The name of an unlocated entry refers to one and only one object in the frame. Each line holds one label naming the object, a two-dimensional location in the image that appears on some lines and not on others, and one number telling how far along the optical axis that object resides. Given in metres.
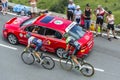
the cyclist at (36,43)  10.46
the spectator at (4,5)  14.27
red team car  11.14
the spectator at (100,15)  12.45
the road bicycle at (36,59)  10.61
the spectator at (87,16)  12.61
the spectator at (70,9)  13.19
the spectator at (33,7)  13.95
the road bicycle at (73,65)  10.26
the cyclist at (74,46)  10.36
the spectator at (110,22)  12.22
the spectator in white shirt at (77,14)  12.87
